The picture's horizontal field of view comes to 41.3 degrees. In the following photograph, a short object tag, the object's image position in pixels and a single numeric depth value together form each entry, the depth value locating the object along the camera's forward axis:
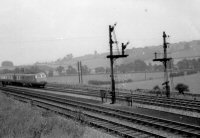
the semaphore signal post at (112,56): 24.66
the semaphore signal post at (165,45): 29.42
